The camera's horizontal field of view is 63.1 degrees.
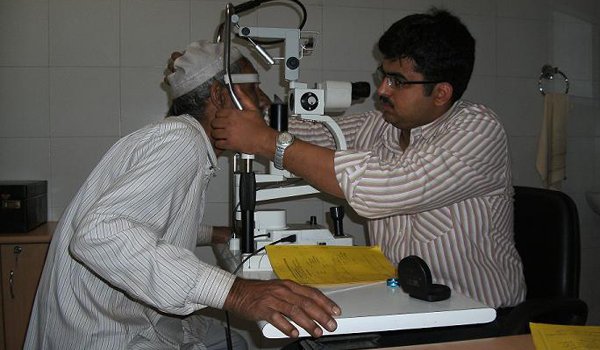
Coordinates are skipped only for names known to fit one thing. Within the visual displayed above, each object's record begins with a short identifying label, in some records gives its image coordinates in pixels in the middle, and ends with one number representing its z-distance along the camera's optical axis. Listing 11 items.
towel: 2.80
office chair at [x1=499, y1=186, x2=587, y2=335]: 1.21
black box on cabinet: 2.06
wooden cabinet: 2.00
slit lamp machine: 1.25
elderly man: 0.95
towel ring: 2.85
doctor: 1.23
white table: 0.87
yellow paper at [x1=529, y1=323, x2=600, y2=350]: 0.79
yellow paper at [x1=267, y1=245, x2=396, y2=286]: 1.08
